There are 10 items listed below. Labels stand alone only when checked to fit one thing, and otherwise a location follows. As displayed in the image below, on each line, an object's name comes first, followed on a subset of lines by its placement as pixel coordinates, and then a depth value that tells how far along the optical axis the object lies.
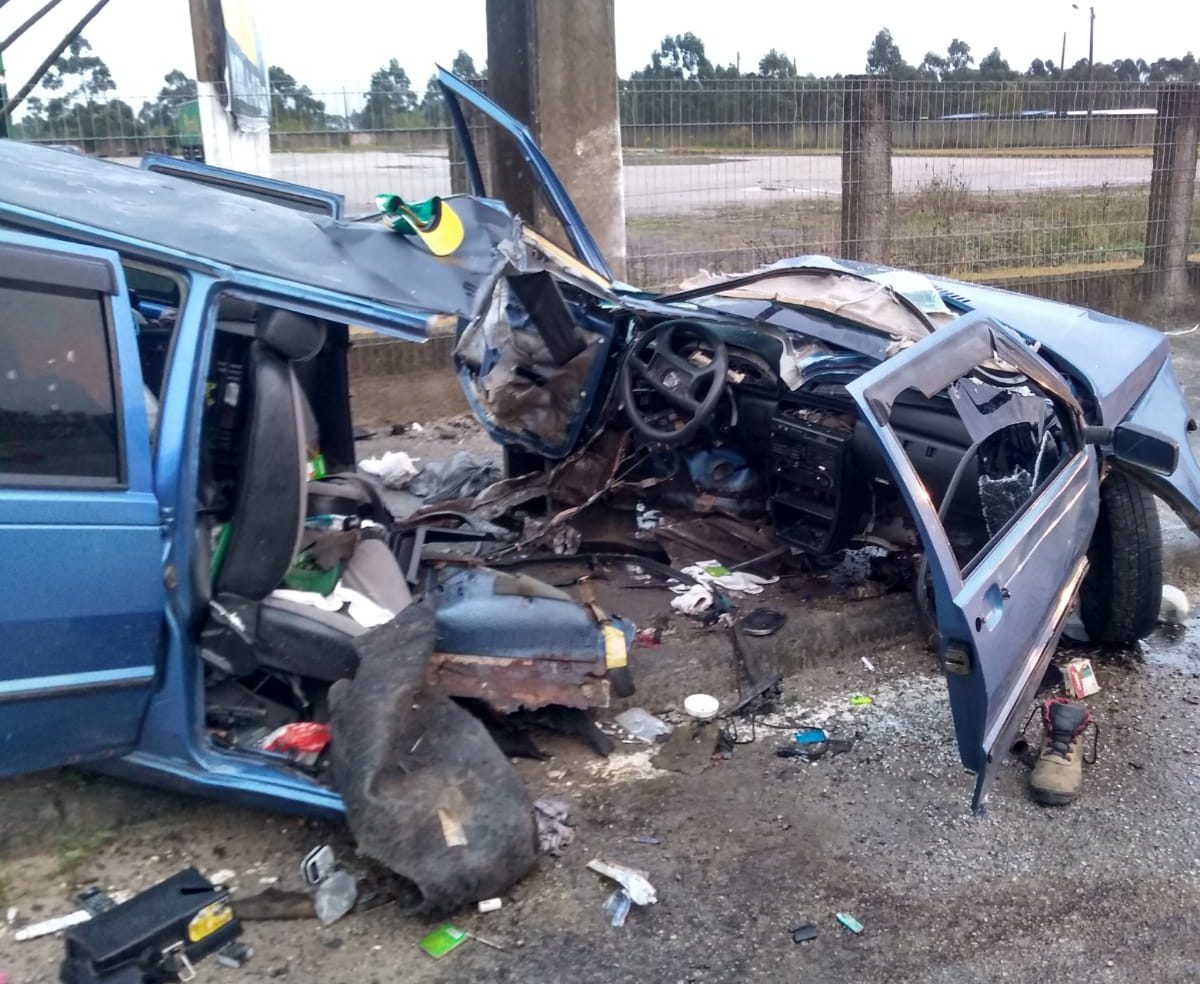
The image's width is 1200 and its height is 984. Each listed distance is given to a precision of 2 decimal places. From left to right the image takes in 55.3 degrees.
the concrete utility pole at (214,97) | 6.59
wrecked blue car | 2.83
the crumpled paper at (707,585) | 4.55
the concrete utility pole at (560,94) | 6.98
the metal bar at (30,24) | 5.75
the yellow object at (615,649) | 3.55
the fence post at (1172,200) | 10.62
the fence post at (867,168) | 8.94
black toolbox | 2.61
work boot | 3.46
